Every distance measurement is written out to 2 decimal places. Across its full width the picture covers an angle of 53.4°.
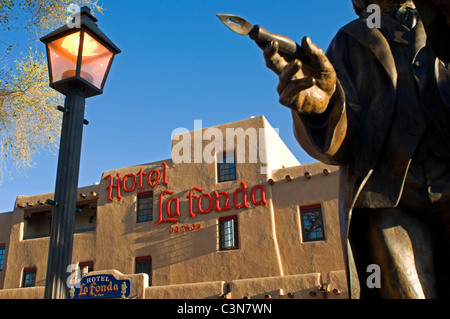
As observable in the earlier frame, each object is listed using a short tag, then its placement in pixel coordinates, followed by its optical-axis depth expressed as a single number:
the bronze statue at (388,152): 1.94
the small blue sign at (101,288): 18.81
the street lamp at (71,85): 3.87
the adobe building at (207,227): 17.17
